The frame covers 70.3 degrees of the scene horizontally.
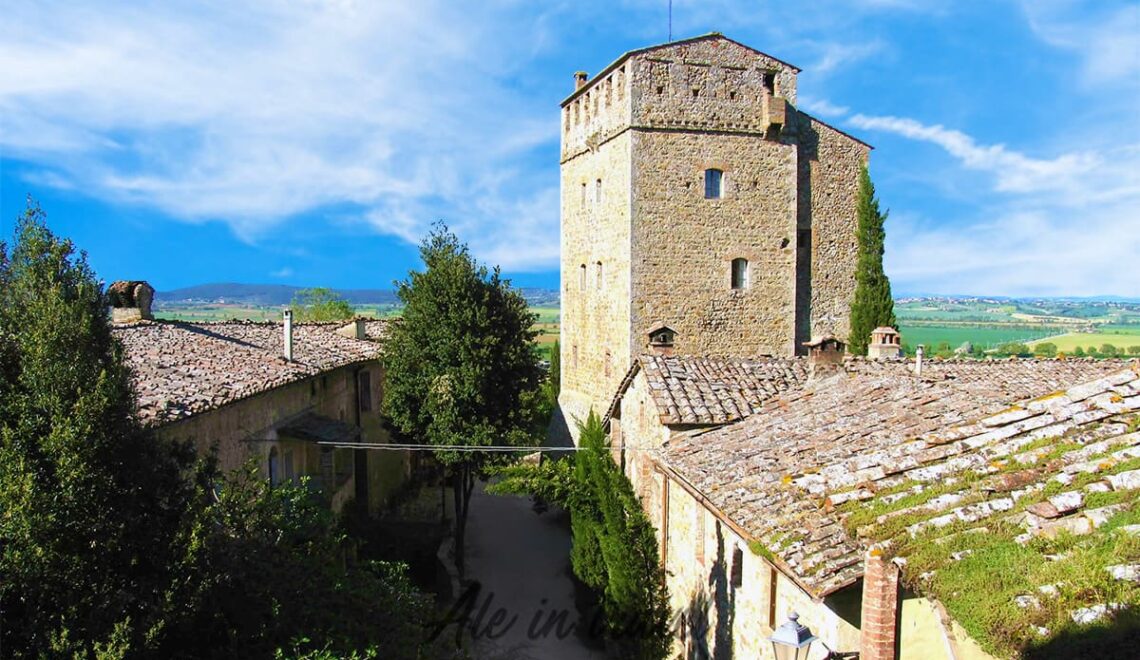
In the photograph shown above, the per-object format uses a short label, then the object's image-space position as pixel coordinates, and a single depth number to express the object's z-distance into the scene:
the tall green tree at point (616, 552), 14.30
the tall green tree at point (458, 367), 19.67
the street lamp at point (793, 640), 5.67
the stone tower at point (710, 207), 23.97
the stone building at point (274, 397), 11.82
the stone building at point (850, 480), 6.15
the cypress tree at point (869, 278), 25.89
